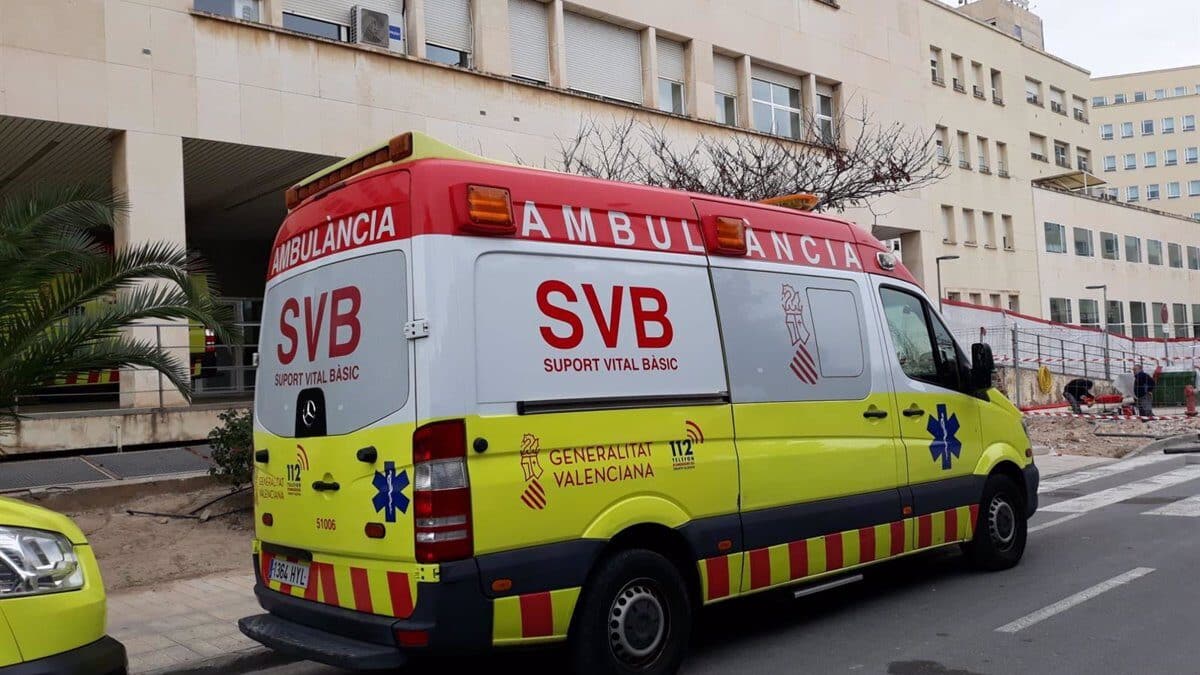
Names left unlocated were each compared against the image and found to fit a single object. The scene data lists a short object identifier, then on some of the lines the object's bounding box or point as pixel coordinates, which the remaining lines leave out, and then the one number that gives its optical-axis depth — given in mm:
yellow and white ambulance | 4441
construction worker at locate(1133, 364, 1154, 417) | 22609
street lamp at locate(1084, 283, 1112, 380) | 39859
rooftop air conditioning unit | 16391
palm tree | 6977
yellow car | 3223
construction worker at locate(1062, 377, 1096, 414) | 23922
